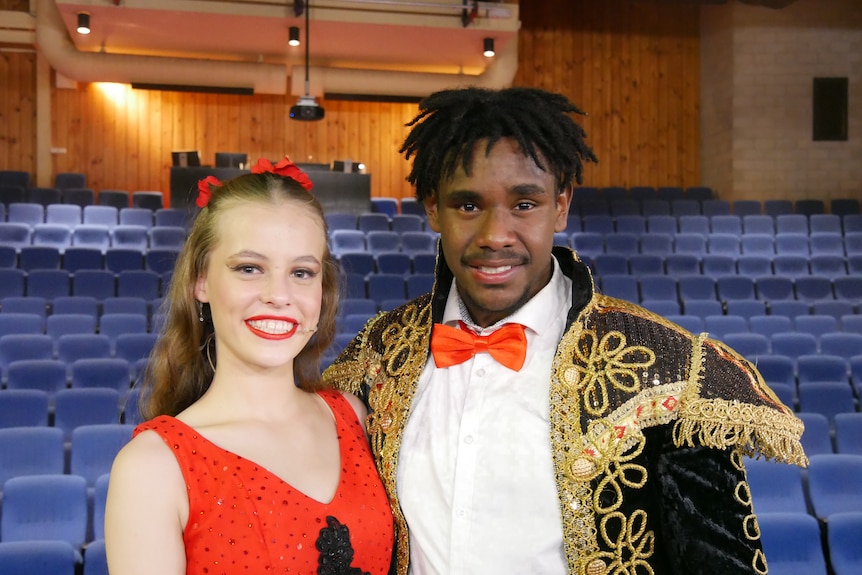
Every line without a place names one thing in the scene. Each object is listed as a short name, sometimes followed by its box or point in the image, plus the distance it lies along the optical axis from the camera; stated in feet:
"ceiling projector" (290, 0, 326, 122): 31.35
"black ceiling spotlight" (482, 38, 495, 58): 34.06
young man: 5.12
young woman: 5.10
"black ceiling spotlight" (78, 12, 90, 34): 31.58
